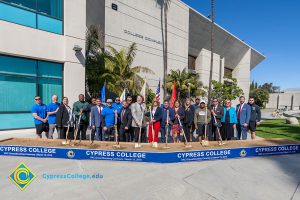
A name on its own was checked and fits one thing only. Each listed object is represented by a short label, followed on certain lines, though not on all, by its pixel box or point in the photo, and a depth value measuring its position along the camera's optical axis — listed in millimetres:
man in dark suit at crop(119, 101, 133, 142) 6572
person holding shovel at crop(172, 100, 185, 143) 7367
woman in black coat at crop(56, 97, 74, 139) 6387
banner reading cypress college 5027
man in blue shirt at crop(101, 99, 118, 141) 6711
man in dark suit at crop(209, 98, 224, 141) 7098
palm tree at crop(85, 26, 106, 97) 13308
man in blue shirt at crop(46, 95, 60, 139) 6684
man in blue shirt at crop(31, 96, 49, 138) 6477
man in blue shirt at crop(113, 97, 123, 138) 7038
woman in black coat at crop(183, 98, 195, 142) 7484
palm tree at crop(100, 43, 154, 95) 13320
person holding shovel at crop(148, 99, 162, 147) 6941
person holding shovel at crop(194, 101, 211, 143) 6859
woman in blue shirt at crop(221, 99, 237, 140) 7172
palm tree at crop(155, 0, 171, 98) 20038
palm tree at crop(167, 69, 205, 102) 20703
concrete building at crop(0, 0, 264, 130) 9130
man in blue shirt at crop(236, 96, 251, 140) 7035
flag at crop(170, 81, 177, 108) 7813
